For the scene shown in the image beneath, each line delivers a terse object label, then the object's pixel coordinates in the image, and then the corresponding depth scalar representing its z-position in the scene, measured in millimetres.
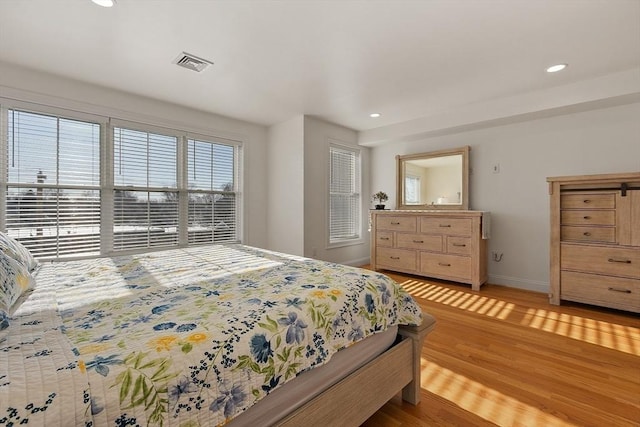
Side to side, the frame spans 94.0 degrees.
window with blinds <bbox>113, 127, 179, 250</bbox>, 3344
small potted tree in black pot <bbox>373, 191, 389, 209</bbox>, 4809
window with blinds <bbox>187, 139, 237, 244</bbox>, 3916
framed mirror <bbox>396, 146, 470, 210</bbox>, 4199
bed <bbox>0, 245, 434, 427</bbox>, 698
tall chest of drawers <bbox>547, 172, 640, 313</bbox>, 2785
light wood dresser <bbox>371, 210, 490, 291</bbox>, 3719
